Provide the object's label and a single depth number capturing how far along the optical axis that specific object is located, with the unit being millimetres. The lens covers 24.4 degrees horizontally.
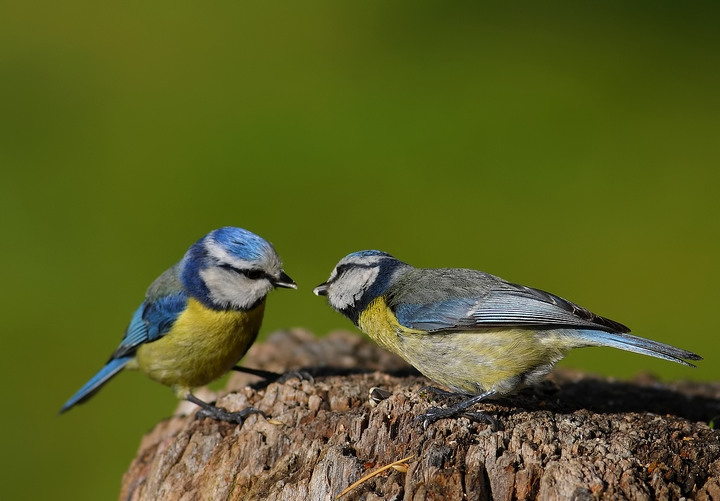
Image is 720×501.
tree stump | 5500
